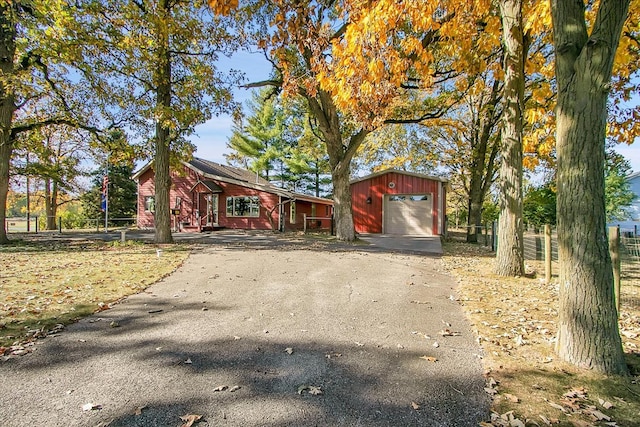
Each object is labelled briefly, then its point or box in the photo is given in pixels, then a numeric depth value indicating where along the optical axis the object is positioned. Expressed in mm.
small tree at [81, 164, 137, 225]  29078
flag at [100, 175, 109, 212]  18034
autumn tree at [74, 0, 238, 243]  11000
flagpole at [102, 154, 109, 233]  18188
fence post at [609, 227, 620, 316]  4387
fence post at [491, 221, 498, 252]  12977
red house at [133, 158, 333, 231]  21922
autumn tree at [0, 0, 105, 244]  10516
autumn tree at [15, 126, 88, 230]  15617
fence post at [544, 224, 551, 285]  7211
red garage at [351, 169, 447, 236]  19016
